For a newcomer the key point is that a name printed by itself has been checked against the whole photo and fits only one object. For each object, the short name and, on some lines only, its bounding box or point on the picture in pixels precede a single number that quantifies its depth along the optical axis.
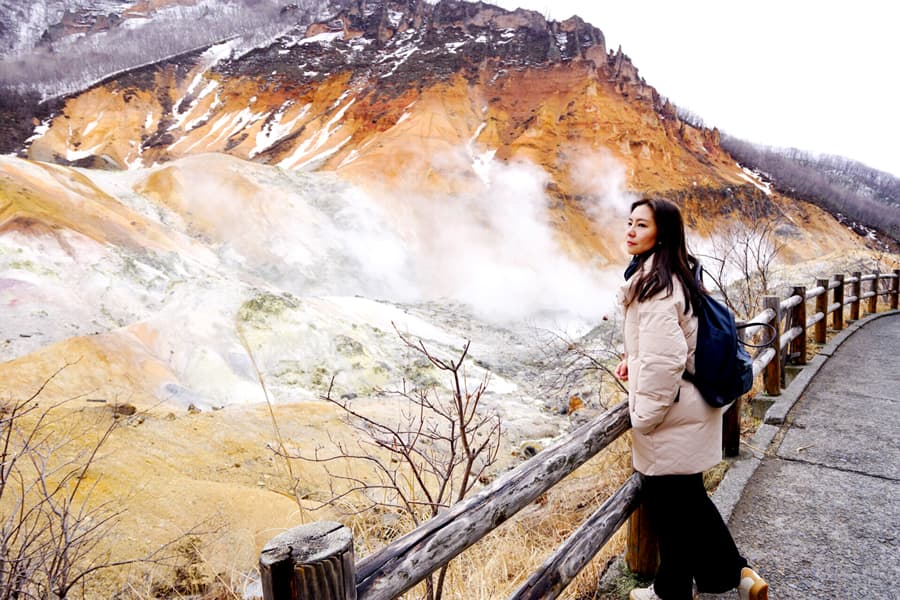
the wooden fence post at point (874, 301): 11.00
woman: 1.98
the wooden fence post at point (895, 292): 12.12
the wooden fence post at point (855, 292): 9.20
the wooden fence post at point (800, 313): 6.00
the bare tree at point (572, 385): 12.95
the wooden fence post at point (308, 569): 1.07
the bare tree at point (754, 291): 6.71
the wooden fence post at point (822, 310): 7.27
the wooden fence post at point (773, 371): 4.85
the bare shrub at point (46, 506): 2.01
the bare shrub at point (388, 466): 6.77
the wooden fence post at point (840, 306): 8.11
